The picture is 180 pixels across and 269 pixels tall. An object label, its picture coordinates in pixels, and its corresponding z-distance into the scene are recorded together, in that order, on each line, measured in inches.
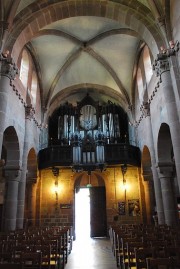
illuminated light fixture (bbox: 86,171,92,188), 731.4
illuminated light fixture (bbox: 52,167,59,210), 701.3
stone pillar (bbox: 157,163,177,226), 439.5
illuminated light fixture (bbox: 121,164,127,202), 694.9
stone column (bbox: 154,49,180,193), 363.9
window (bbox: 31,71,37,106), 664.0
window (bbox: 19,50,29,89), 585.3
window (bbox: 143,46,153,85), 584.7
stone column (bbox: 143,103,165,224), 480.4
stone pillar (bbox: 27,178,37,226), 670.5
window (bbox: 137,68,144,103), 651.6
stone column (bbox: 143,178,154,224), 666.2
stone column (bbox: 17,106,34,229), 500.6
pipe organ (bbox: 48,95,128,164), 747.4
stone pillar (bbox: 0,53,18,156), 384.8
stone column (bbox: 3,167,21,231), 453.8
